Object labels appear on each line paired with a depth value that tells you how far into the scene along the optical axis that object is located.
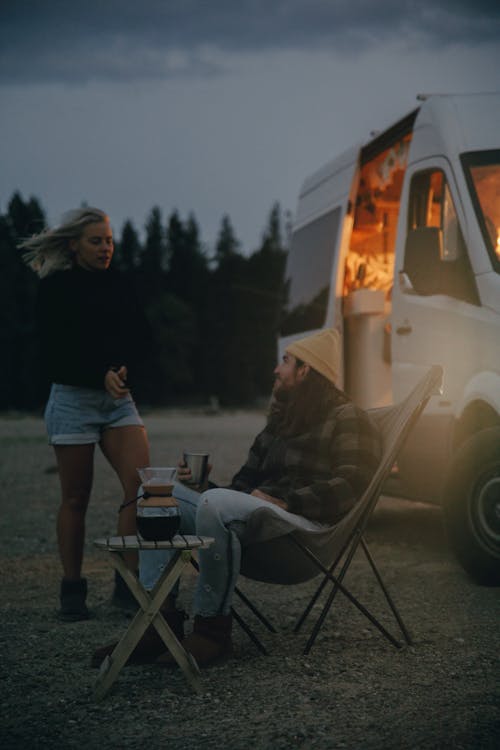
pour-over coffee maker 3.59
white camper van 5.33
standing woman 4.88
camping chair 3.88
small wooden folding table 3.49
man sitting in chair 3.86
